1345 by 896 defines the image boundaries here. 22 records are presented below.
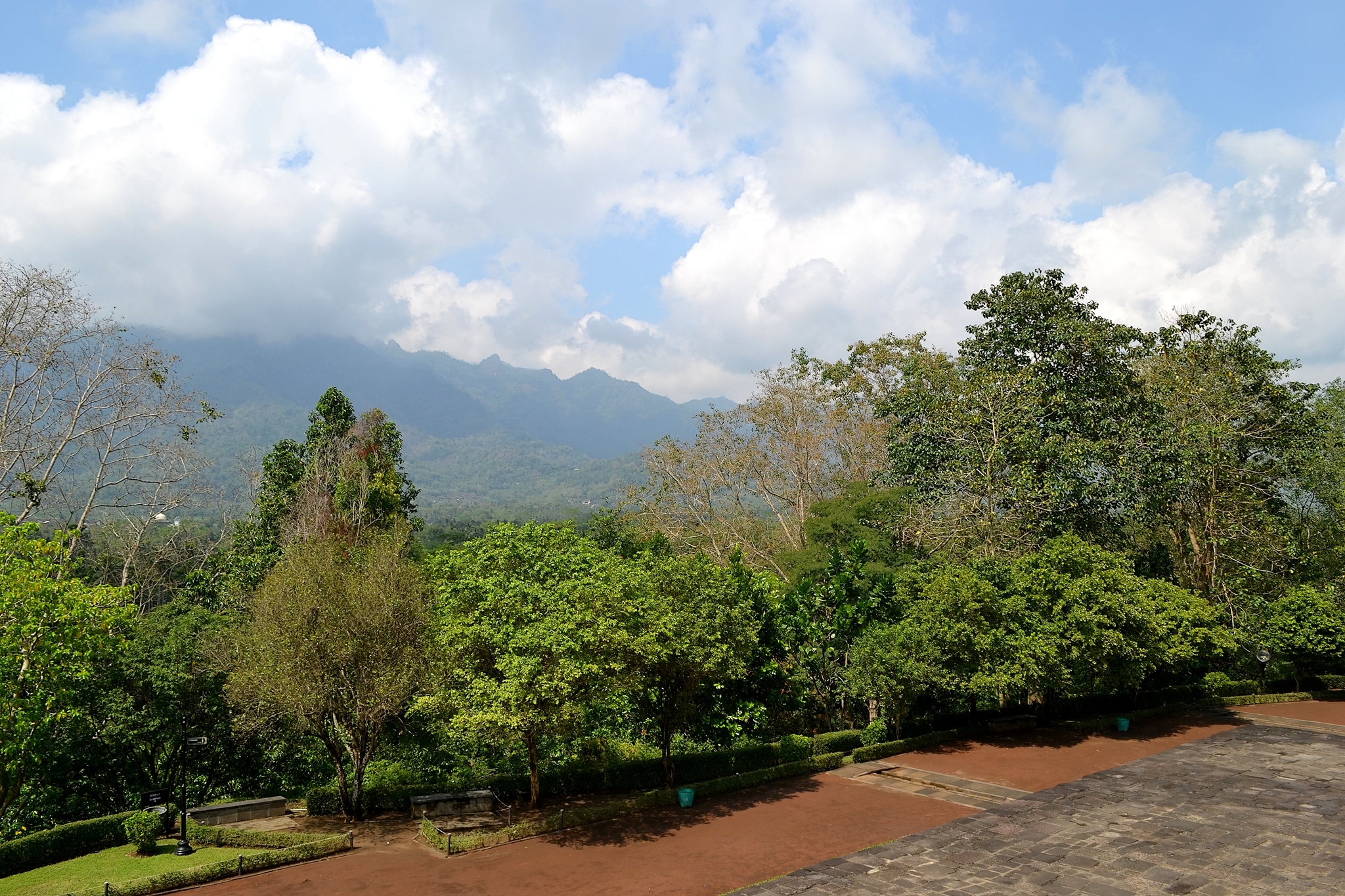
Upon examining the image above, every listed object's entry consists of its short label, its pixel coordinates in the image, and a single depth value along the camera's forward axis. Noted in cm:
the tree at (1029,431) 2438
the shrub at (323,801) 1781
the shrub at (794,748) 2025
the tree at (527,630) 1404
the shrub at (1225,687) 2859
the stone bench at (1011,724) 2373
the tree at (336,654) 1534
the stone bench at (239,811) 1656
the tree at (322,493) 2967
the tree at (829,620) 2320
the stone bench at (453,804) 1677
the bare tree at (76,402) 2023
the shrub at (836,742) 2095
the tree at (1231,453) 2764
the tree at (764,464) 3597
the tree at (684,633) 1599
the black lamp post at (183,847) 1456
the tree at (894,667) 2028
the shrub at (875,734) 2167
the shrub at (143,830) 1469
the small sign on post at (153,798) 1463
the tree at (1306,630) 2675
